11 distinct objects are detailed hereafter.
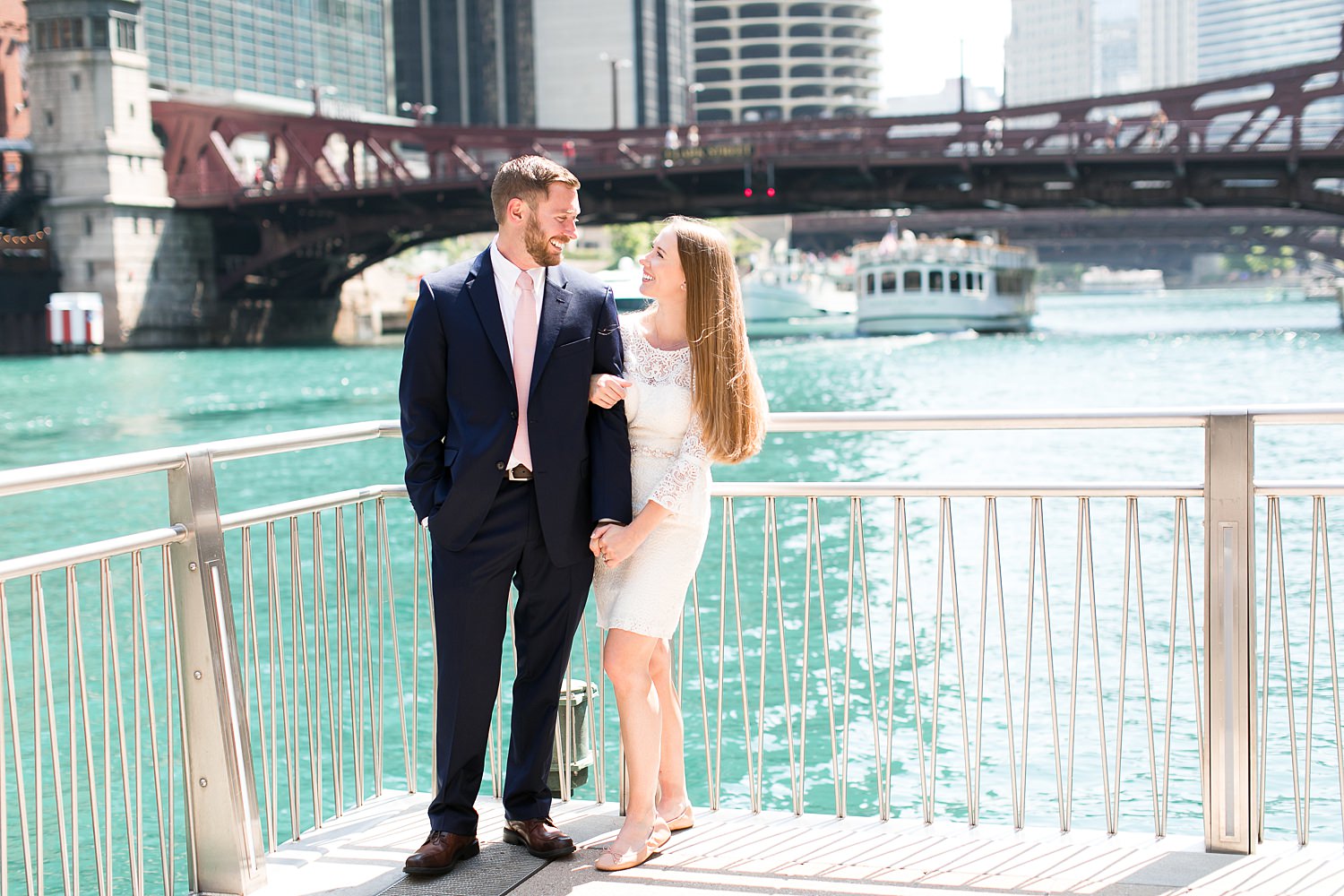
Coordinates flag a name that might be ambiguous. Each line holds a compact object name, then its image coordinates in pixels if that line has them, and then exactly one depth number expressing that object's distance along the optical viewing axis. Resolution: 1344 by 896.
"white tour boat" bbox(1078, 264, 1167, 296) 184.75
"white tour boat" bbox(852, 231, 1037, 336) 72.06
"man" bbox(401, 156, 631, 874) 4.13
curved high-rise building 167.75
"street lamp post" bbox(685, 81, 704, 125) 102.49
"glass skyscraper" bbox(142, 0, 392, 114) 102.62
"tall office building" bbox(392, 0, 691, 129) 153.38
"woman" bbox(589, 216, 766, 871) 4.18
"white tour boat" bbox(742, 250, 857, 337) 95.06
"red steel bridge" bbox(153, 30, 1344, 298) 50.81
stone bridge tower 65.75
